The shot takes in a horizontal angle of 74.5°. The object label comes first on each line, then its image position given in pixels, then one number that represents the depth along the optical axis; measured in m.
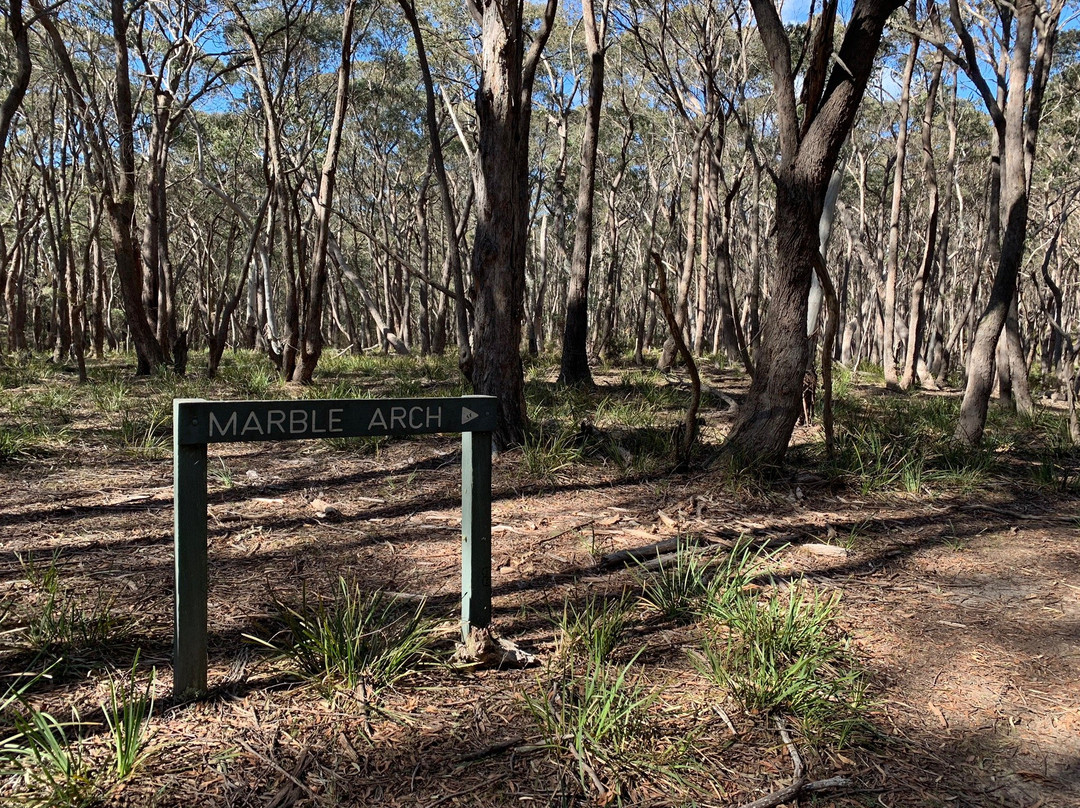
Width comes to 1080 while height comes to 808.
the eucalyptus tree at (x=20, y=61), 7.09
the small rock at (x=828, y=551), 4.00
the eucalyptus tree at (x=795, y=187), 4.88
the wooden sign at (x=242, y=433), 2.16
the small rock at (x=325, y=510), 4.32
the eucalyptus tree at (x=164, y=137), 10.91
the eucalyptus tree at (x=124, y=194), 10.00
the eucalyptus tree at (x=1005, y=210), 6.55
